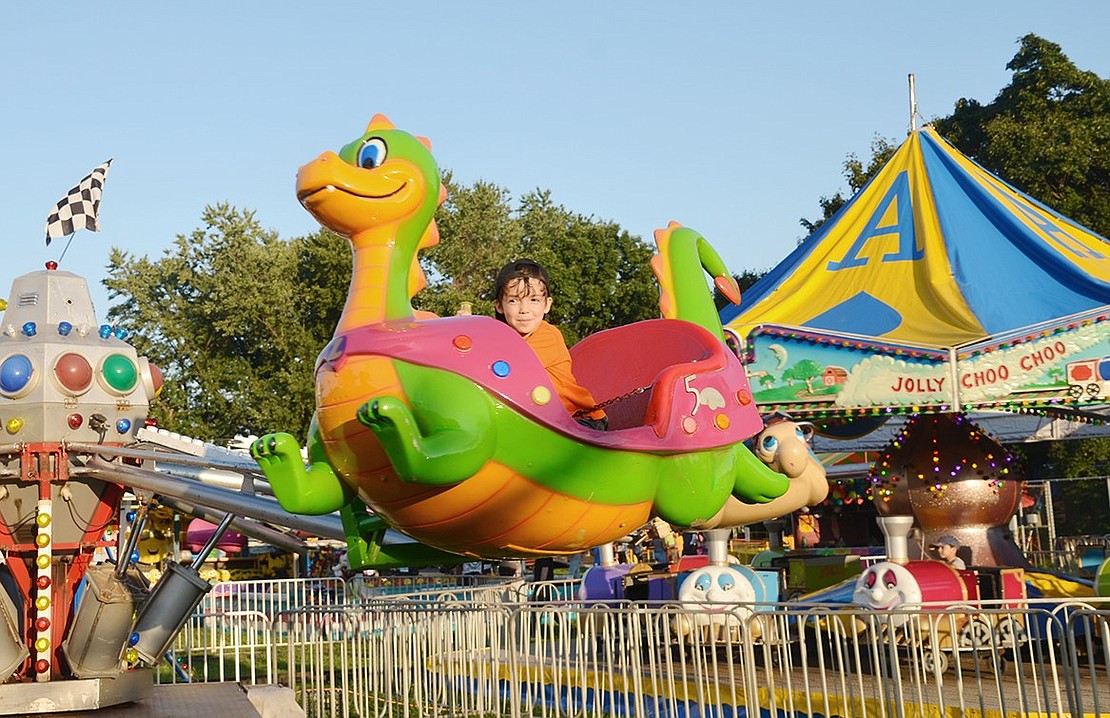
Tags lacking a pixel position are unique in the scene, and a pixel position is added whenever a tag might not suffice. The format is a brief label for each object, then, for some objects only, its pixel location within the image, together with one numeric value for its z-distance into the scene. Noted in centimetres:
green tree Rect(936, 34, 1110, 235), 2567
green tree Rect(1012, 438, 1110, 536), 2755
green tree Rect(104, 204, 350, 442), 2881
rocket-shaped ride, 768
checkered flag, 845
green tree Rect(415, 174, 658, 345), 2942
